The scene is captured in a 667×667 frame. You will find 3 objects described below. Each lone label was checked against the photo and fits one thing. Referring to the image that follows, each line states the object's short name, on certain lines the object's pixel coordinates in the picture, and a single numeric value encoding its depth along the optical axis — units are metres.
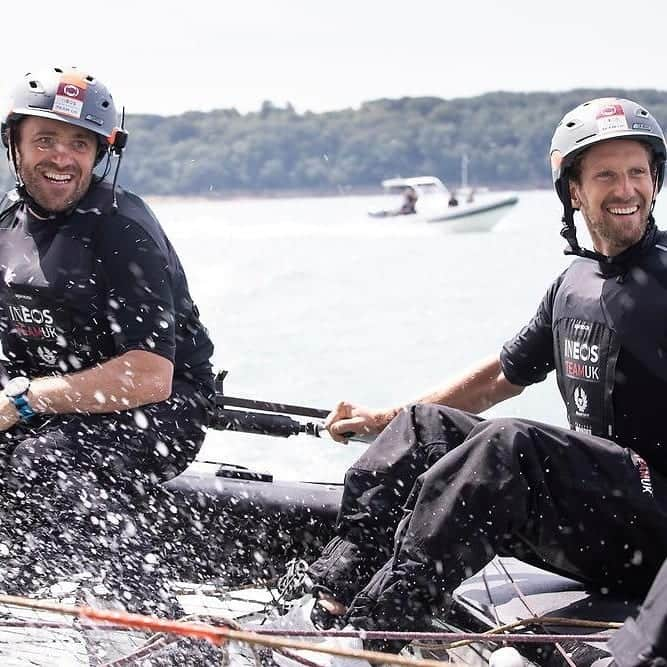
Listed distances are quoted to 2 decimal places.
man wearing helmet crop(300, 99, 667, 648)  5.41
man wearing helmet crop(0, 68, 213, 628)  7.06
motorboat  63.36
